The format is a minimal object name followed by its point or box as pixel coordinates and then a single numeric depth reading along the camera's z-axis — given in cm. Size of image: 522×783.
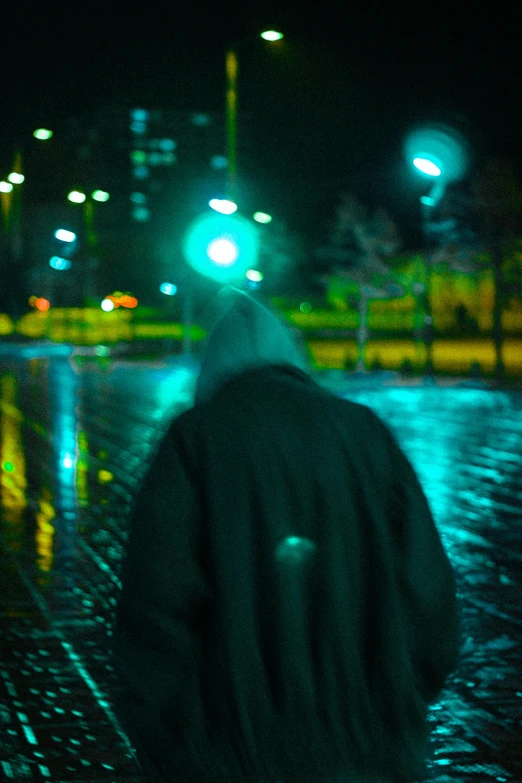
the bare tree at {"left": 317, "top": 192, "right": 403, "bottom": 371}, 4728
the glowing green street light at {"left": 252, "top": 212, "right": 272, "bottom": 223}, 5883
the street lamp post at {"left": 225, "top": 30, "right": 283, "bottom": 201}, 2908
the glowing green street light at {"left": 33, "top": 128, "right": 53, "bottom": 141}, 3210
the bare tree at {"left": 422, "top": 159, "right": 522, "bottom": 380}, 4300
